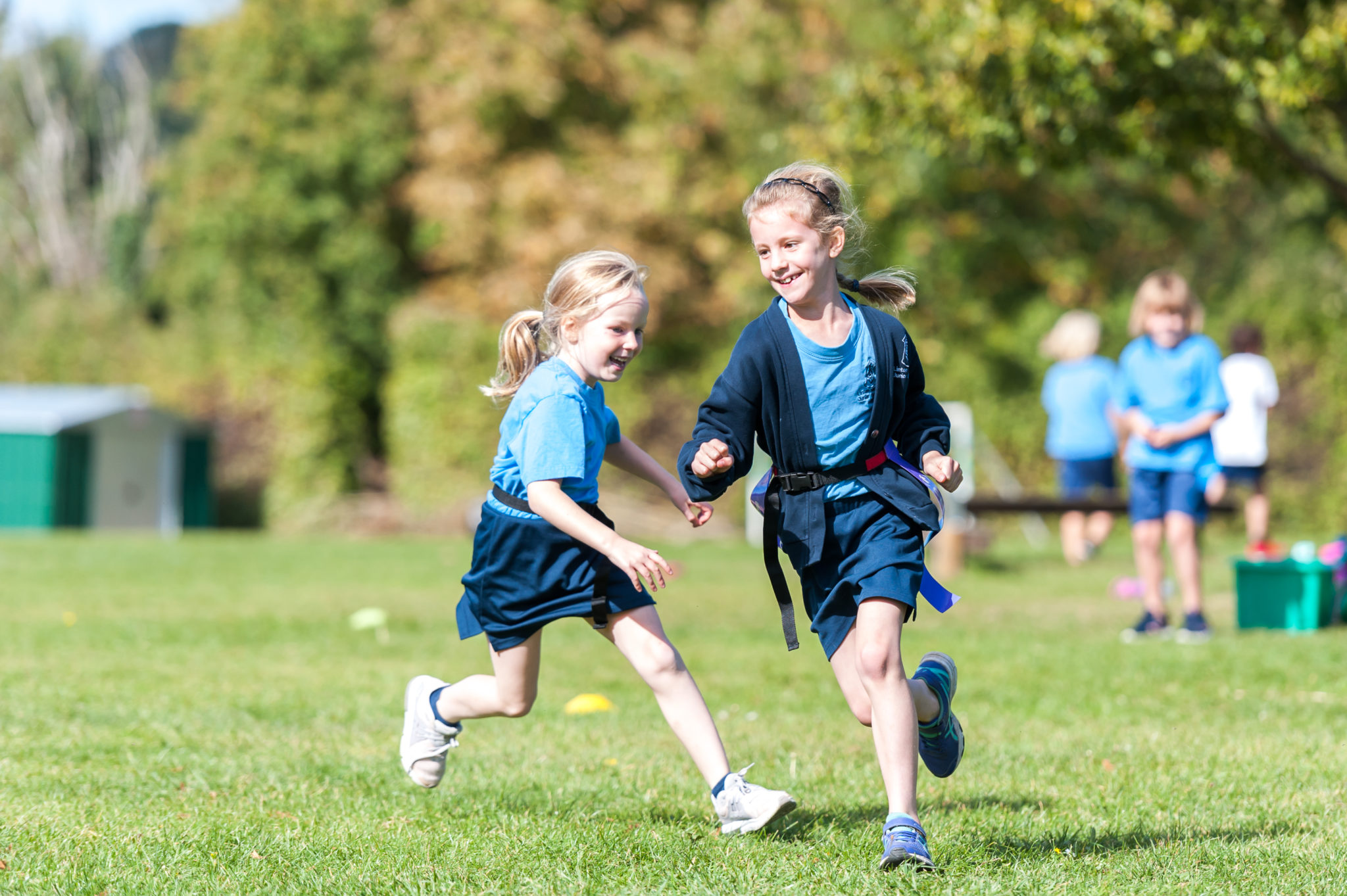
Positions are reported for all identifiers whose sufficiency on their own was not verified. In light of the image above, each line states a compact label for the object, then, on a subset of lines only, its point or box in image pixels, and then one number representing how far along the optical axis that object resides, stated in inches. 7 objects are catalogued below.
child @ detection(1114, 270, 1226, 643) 628.7
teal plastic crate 665.0
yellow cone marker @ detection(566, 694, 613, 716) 483.5
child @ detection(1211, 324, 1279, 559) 850.8
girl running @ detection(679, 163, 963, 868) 290.4
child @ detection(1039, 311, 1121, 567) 890.1
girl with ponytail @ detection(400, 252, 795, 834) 299.1
